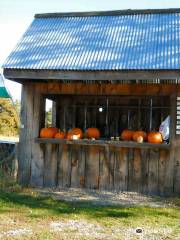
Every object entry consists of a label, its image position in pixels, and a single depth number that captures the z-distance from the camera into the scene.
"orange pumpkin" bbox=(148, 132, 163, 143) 8.40
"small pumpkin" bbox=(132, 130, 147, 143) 8.42
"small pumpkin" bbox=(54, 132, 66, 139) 8.88
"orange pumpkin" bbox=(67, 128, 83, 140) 8.73
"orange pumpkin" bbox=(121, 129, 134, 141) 8.84
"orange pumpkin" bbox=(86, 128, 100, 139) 9.12
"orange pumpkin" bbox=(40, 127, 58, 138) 8.88
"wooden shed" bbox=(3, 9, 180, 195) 8.05
